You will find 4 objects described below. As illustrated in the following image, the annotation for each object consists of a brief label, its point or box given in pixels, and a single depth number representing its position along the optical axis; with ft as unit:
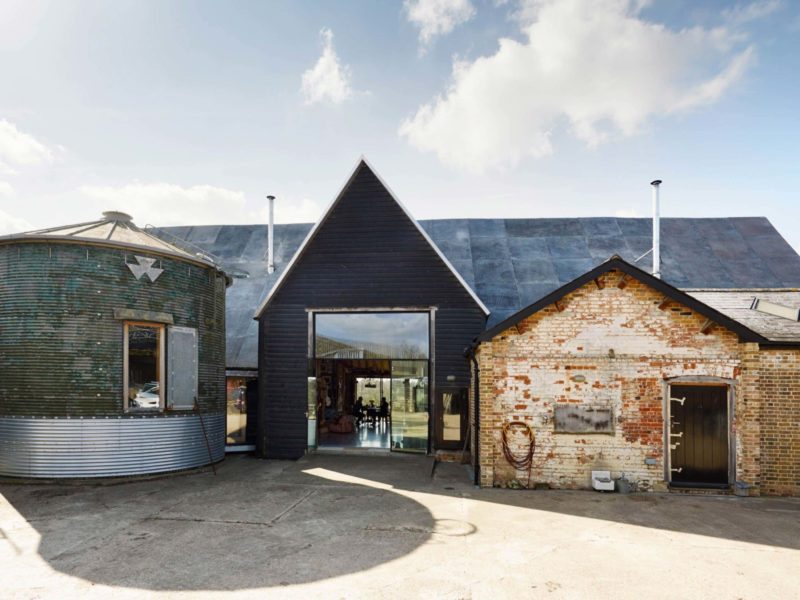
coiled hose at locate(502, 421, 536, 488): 36.06
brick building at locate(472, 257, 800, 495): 34.86
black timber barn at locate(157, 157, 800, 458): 47.60
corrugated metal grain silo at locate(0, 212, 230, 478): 36.78
